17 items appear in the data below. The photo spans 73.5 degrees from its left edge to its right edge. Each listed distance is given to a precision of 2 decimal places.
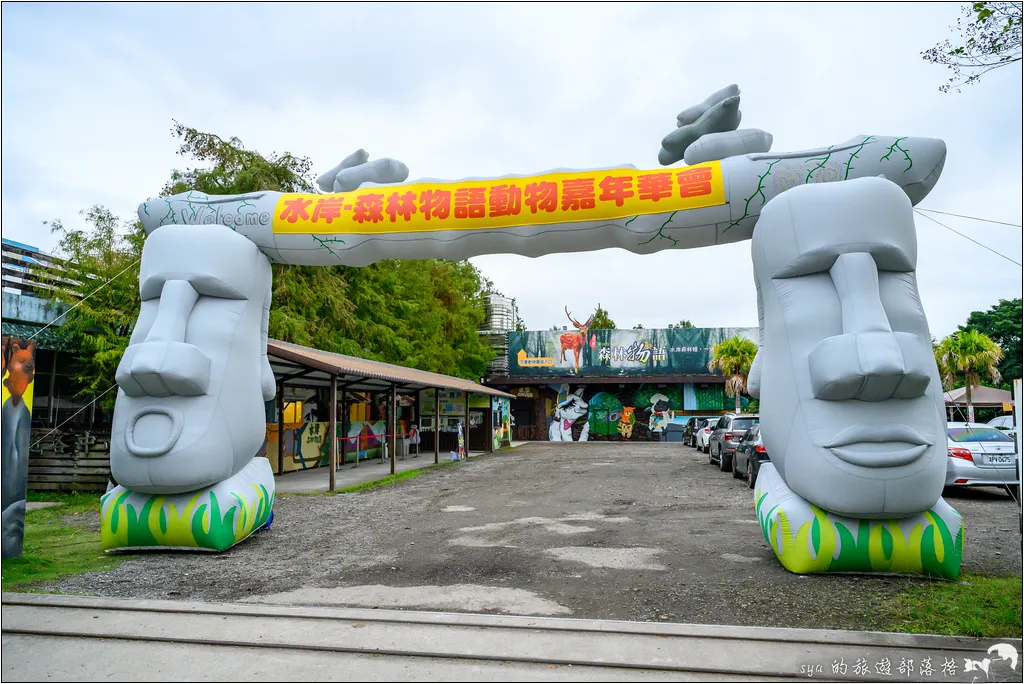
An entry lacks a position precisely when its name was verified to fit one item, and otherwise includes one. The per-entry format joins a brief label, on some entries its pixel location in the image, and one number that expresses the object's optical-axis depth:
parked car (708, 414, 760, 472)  15.47
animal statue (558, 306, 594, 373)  31.42
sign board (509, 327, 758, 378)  30.84
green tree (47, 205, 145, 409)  16.16
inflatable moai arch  5.52
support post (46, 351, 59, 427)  18.50
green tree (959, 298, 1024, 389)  34.88
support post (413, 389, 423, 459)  23.64
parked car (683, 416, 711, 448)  25.22
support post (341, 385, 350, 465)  18.17
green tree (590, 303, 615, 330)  50.69
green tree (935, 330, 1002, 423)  23.61
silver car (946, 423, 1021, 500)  10.45
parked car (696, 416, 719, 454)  21.53
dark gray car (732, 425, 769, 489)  12.43
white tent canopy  26.53
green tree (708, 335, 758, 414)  26.39
